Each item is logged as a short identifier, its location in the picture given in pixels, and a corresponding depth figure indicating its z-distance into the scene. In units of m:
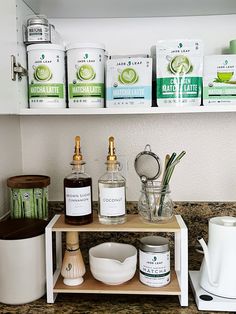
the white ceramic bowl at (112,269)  0.90
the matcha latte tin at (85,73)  0.96
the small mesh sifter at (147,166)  1.03
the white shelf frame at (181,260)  0.90
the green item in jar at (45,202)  1.05
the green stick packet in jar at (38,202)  1.03
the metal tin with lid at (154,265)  0.92
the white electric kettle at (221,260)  0.90
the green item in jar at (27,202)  1.02
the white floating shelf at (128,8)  0.98
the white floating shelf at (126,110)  0.94
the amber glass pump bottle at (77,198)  0.95
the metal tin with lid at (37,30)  0.97
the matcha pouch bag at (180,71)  0.95
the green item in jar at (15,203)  1.02
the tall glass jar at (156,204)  0.99
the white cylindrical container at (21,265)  0.88
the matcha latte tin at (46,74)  0.96
